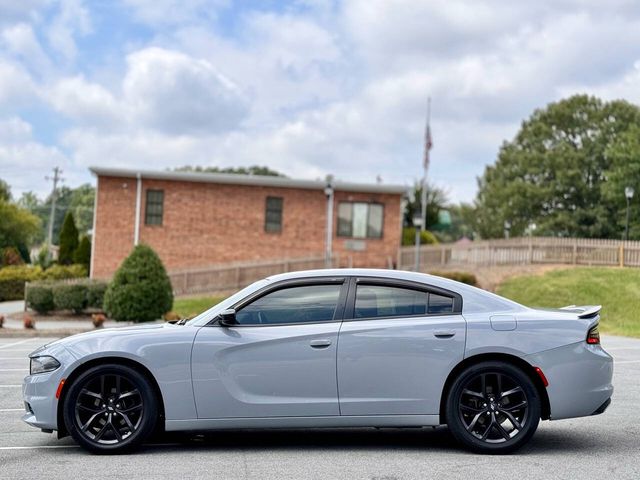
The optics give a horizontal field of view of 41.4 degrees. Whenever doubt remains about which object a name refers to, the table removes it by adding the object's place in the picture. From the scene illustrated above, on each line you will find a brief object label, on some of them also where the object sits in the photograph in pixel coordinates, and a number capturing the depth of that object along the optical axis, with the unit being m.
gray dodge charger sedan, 6.68
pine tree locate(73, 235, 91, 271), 45.25
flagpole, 43.32
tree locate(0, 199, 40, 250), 60.19
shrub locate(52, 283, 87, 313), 29.45
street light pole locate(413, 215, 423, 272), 32.66
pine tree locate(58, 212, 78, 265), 47.28
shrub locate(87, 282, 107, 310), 29.48
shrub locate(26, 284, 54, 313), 29.81
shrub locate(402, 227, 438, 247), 45.56
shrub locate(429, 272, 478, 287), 32.28
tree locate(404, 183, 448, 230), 59.44
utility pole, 67.94
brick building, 38.25
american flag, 43.54
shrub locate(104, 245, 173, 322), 25.77
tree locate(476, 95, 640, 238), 59.72
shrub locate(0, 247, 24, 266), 50.21
